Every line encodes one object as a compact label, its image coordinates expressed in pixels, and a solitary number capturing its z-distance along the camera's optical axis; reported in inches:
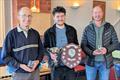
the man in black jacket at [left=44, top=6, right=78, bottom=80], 76.6
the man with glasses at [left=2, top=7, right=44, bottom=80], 69.3
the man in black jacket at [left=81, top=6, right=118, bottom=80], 83.3
